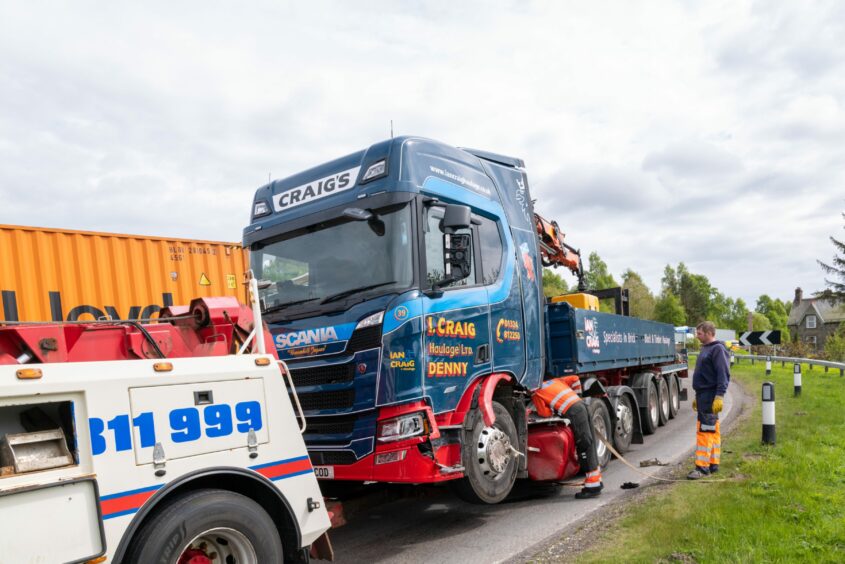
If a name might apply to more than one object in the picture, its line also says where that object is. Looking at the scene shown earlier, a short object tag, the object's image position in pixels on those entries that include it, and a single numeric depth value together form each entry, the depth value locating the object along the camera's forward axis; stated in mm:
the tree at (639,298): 58969
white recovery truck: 2725
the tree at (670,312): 59969
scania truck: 4879
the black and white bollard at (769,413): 7883
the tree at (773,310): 90500
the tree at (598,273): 58400
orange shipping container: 6949
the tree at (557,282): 52994
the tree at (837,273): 45481
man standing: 6789
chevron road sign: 18562
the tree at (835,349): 28891
